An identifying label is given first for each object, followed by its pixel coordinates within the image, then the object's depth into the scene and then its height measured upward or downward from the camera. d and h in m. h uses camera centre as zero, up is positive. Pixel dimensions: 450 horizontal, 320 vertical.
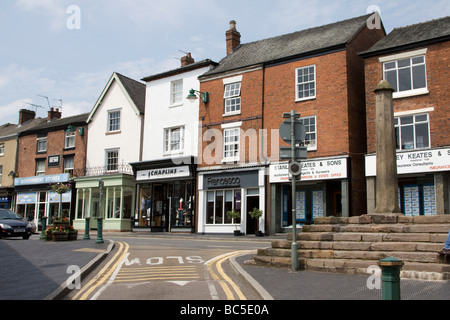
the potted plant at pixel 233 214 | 26.82 -0.10
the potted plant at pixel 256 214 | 25.30 -0.06
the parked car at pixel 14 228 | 22.50 -0.83
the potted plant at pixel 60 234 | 19.82 -0.97
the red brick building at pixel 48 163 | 38.72 +4.30
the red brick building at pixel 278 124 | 23.94 +4.95
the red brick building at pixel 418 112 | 20.92 +4.88
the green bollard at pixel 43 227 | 21.05 -0.72
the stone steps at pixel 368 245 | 9.41 -0.74
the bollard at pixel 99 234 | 18.25 -0.89
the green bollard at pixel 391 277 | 5.43 -0.75
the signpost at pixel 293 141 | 10.76 +1.74
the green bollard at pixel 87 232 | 20.28 -0.91
